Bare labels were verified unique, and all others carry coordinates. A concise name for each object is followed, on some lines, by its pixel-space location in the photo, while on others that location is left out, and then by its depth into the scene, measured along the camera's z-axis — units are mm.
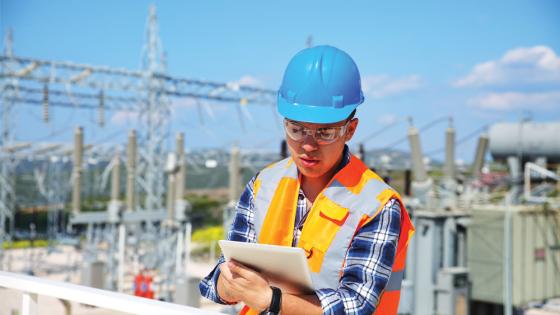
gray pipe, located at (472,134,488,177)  13211
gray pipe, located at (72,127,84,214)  13031
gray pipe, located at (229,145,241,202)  13016
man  1364
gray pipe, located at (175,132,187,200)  15205
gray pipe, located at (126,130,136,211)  14458
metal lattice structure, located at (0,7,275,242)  15172
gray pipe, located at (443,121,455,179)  11484
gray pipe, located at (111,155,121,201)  13766
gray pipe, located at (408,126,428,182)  10578
